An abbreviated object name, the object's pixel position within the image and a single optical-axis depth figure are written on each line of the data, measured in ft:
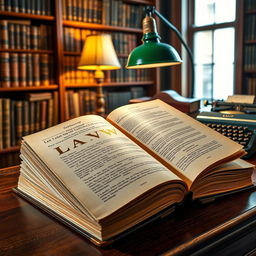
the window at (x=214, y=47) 10.41
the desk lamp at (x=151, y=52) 3.92
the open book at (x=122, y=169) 1.67
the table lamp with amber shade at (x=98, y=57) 7.90
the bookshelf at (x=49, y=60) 7.60
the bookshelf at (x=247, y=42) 9.60
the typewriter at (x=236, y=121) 3.23
